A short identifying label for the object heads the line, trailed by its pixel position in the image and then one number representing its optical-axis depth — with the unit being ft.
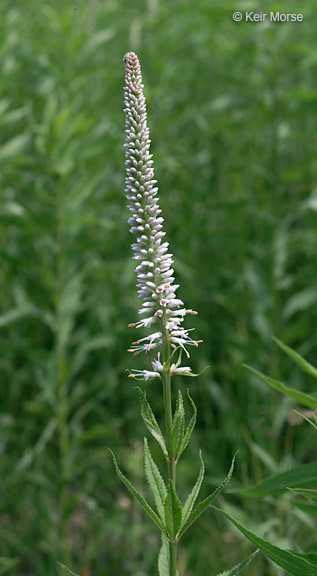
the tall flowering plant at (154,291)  2.14
